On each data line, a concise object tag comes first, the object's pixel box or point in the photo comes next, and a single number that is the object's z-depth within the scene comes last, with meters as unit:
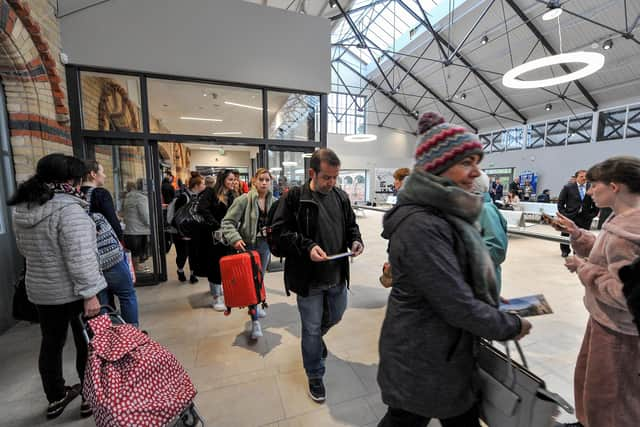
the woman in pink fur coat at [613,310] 1.15
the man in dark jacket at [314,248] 1.72
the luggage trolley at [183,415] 1.54
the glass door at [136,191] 3.78
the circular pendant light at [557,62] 4.22
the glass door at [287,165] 4.64
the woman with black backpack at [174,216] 4.05
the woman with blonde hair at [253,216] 2.60
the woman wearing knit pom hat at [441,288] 0.84
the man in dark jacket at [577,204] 4.99
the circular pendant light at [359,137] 12.87
